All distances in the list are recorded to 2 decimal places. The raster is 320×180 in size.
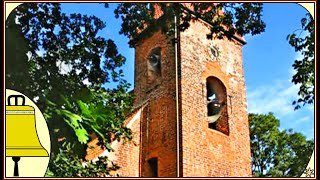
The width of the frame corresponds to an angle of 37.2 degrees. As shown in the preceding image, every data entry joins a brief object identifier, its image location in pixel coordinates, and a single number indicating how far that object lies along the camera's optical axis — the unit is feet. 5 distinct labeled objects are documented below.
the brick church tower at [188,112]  38.11
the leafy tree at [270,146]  25.85
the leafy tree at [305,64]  21.30
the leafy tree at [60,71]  17.99
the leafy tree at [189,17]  20.02
